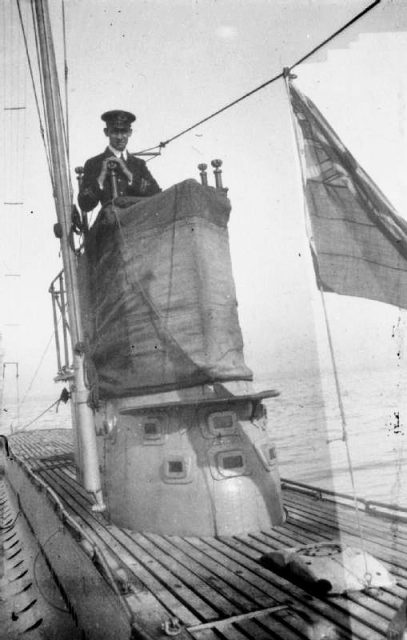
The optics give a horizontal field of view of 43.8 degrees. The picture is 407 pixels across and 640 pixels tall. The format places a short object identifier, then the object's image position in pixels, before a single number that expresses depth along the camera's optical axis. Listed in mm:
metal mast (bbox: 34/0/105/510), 9344
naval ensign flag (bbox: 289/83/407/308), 5035
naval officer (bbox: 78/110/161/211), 10477
